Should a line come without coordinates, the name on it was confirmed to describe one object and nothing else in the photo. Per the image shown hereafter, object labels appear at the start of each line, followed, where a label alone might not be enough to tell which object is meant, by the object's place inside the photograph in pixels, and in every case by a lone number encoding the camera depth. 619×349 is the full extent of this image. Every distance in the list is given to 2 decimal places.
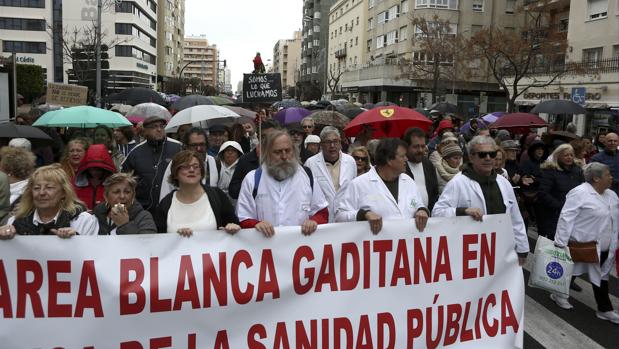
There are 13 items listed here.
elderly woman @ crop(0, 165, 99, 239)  3.50
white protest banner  3.28
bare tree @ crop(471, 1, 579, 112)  28.14
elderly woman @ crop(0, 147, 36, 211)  4.68
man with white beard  4.24
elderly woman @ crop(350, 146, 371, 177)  6.05
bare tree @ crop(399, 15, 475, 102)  34.69
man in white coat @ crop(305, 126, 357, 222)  5.48
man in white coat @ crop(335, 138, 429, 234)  4.08
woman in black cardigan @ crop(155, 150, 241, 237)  3.82
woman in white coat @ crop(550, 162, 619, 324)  5.49
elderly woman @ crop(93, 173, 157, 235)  3.62
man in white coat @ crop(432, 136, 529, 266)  4.50
